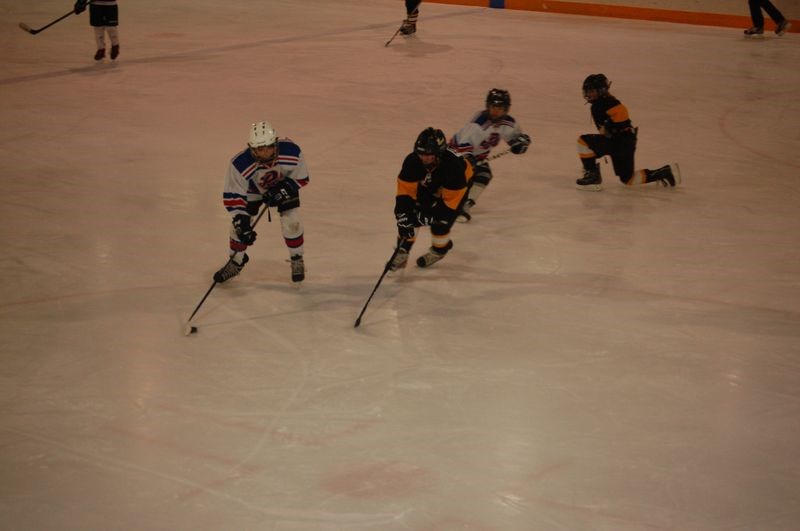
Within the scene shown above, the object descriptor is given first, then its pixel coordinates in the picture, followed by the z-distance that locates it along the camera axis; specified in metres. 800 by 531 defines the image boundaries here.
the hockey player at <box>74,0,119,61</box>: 18.45
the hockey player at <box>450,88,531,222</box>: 10.99
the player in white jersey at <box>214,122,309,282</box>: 9.12
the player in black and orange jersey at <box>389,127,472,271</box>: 9.45
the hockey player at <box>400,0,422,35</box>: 22.05
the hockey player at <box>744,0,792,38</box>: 22.89
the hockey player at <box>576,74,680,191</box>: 12.31
